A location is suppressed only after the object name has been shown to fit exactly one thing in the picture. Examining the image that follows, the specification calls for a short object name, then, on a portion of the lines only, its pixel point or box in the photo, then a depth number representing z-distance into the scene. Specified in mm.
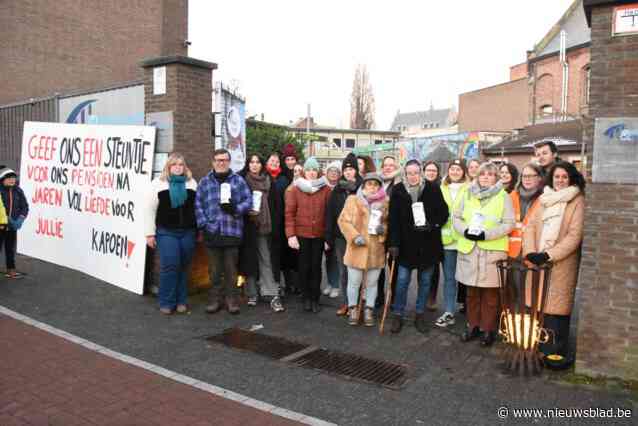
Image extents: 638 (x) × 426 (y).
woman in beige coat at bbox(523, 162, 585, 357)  5012
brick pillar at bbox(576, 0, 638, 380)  4609
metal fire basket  4867
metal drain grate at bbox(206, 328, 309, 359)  5488
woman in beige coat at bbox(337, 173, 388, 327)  6309
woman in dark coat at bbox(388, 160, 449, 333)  6078
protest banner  7543
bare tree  65625
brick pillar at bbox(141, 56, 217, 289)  7363
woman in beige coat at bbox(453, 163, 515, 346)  5570
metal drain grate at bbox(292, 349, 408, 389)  4793
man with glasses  6609
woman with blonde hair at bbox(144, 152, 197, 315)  6598
